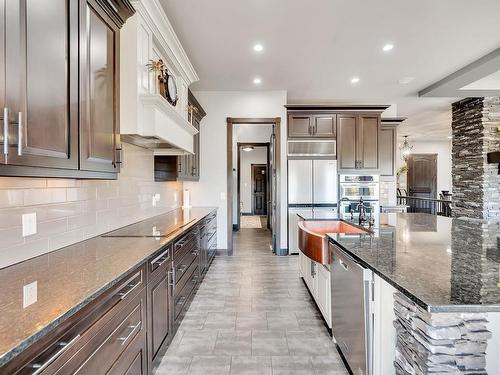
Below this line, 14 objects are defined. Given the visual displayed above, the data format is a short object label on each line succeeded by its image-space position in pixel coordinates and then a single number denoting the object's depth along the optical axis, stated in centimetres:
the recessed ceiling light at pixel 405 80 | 480
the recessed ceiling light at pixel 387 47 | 367
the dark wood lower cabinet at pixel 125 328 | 96
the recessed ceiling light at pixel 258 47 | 362
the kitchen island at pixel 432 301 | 105
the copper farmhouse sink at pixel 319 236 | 248
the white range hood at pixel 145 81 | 217
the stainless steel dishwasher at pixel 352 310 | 160
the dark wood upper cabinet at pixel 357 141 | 549
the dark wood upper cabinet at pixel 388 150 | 593
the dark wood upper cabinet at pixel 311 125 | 545
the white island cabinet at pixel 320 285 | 254
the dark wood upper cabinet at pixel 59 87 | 110
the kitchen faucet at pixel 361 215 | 287
